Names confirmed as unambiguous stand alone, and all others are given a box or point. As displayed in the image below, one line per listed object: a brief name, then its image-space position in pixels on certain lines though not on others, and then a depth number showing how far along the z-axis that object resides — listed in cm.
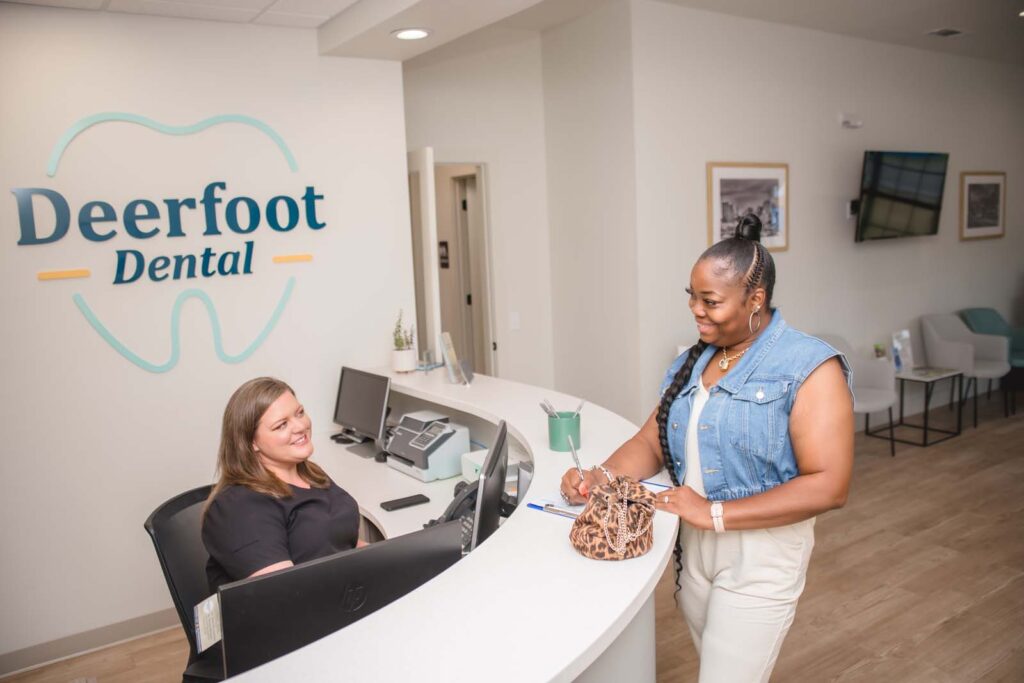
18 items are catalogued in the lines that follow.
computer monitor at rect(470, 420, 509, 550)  194
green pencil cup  255
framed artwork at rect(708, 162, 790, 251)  527
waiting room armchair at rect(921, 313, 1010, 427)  637
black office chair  223
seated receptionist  193
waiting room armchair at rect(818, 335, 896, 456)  556
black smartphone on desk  299
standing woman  165
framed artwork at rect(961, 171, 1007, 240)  707
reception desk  126
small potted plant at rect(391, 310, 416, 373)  404
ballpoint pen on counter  192
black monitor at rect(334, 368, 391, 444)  369
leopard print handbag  166
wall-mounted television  602
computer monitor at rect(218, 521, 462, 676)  136
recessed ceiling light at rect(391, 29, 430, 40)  357
